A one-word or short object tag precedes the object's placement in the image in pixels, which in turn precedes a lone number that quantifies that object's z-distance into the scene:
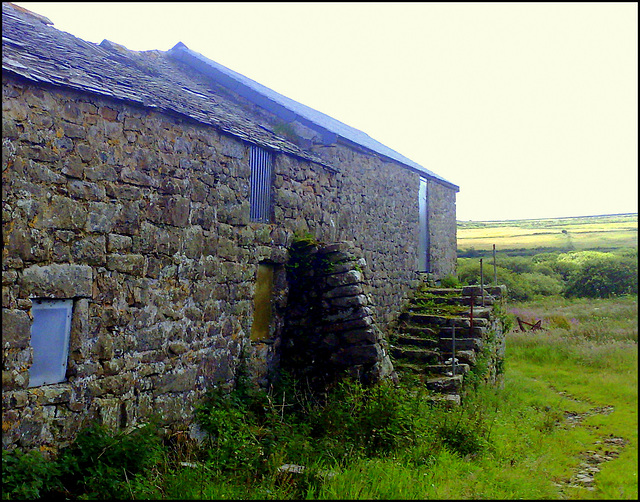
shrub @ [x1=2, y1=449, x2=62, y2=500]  4.44
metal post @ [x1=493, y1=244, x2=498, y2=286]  12.87
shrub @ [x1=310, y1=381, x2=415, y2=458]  6.09
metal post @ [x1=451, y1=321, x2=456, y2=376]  9.54
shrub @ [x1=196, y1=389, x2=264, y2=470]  5.57
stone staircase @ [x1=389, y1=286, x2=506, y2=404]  9.53
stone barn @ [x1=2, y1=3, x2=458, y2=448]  5.12
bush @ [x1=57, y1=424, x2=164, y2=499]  4.84
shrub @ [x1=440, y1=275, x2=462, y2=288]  15.95
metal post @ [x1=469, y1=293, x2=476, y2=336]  11.09
